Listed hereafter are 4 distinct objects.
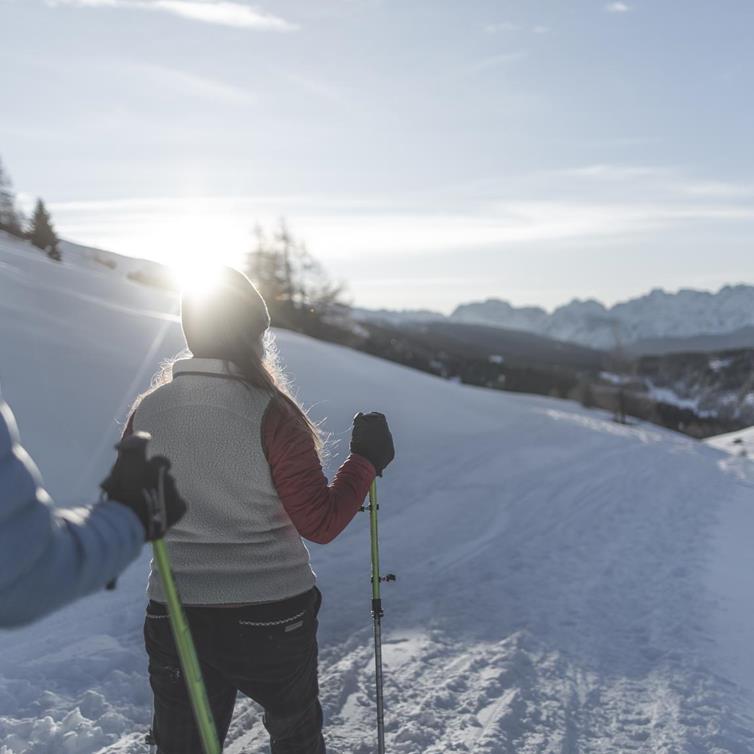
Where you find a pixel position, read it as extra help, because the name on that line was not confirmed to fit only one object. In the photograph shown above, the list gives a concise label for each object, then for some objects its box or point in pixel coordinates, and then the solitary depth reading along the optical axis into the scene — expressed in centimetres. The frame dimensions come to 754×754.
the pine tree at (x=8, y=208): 5015
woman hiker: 216
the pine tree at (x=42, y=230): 3803
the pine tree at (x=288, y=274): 4222
